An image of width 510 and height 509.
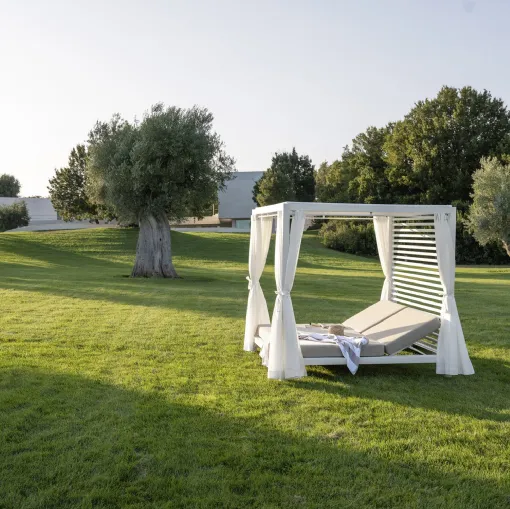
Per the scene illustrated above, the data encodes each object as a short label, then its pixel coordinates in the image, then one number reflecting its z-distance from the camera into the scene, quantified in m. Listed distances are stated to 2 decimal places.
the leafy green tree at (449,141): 45.16
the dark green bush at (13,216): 49.93
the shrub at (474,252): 43.44
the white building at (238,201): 70.75
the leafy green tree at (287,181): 55.31
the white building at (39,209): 68.56
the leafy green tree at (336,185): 54.31
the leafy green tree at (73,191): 48.16
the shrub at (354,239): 45.41
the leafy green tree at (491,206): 31.38
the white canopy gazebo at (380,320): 7.73
